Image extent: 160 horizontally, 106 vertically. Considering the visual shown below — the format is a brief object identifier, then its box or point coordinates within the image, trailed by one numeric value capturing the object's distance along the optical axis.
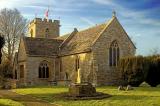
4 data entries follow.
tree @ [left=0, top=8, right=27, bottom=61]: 32.19
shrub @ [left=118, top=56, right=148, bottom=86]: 21.01
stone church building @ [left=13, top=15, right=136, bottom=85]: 22.48
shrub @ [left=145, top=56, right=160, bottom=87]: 21.78
